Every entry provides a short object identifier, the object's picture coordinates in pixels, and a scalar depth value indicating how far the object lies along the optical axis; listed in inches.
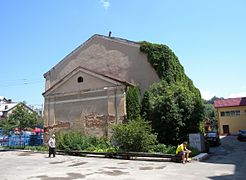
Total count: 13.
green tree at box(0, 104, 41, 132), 1179.3
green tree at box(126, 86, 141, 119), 716.0
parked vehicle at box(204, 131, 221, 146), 888.4
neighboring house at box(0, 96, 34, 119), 2375.9
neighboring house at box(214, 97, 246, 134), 1443.4
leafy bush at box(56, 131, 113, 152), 662.8
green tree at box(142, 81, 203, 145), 637.7
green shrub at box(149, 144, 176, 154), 556.9
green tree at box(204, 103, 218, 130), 1953.2
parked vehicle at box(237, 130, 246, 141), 1032.3
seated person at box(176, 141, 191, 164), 472.3
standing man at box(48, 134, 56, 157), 616.5
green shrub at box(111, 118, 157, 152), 573.6
